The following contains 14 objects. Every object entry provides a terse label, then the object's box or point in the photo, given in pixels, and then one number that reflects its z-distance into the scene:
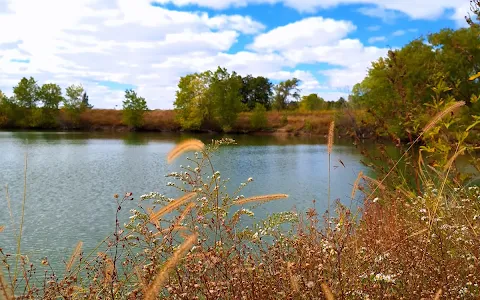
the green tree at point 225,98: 53.81
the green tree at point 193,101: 53.69
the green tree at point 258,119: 55.56
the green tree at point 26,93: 60.06
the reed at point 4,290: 1.71
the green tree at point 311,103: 67.65
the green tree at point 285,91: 74.69
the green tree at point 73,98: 59.75
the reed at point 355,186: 3.69
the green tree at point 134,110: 57.88
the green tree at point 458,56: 26.82
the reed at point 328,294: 1.85
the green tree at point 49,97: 60.66
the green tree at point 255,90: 74.31
